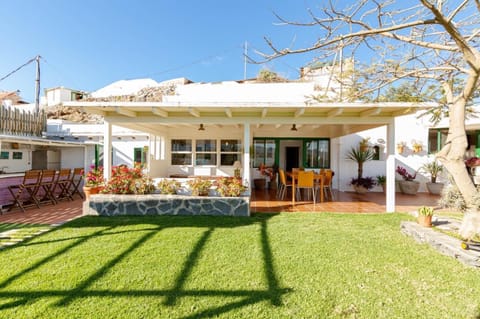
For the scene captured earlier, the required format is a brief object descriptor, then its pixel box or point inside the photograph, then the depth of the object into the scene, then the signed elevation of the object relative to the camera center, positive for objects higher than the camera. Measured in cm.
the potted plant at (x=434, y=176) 965 -48
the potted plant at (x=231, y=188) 605 -71
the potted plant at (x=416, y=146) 1009 +81
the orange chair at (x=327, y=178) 792 -52
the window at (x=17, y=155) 873 +10
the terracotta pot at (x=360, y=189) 968 -108
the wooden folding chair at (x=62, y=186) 804 -99
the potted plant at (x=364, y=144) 1010 +86
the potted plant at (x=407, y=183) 958 -77
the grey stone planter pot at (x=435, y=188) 960 -97
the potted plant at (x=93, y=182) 632 -67
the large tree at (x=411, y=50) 336 +195
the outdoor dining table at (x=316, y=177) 743 -46
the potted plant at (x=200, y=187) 607 -69
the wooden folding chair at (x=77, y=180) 875 -89
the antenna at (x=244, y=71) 1789 +701
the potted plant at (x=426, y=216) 469 -105
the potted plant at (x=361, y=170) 963 -30
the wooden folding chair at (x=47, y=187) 744 -98
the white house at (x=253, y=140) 1016 +101
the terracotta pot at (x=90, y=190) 629 -85
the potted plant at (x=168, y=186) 614 -69
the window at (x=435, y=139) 1044 +117
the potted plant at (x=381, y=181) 1005 -75
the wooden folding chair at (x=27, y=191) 668 -100
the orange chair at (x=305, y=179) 719 -52
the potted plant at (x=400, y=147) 1021 +77
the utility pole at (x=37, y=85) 1368 +448
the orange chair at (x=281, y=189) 786 -114
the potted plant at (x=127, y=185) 614 -68
